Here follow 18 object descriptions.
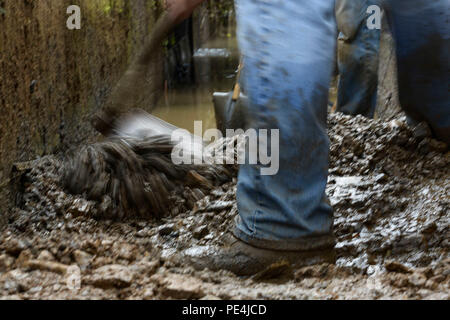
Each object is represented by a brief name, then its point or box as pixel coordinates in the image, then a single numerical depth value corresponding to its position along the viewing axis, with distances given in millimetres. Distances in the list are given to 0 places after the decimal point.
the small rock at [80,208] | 2519
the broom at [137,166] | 2606
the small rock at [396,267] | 2103
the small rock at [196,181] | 2705
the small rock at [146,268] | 2083
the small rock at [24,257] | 2151
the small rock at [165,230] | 2476
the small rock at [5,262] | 2139
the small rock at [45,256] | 2183
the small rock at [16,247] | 2220
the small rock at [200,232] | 2433
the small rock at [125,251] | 2223
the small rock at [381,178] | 2585
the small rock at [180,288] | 1940
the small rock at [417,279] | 1987
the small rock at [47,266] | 2100
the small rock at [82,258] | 2165
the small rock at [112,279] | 1987
